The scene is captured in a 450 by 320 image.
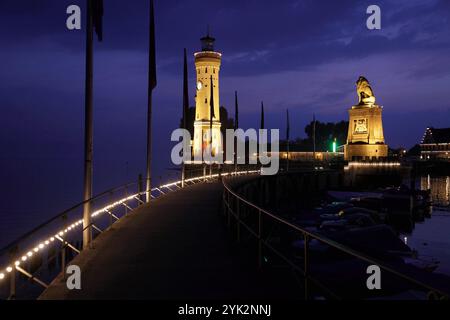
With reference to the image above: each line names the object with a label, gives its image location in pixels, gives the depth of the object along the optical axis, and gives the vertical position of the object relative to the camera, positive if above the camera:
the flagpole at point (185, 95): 27.77 +3.54
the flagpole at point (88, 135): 11.10 +0.47
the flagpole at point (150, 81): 20.53 +3.20
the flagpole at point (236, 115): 47.53 +4.06
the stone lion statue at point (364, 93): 75.19 +10.07
